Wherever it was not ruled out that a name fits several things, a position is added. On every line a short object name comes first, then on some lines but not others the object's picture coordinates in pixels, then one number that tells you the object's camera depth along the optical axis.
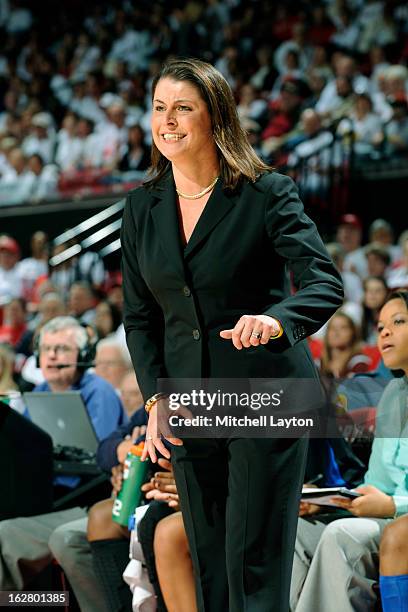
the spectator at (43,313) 15.37
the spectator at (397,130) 16.56
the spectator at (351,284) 14.00
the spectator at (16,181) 22.98
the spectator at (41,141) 24.17
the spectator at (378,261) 13.66
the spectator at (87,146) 22.67
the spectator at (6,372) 10.08
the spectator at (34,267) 20.16
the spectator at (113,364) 11.16
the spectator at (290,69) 20.33
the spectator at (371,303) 12.27
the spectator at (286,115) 18.78
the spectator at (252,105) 19.92
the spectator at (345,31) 20.33
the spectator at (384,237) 15.18
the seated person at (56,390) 7.00
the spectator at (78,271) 18.55
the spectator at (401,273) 12.87
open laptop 7.53
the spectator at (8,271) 20.06
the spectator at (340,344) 10.15
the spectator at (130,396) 9.01
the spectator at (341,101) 17.56
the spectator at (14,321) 17.44
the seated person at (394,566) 5.29
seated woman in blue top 5.73
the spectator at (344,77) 18.20
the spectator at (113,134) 22.22
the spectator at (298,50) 20.77
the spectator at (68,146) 23.23
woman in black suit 4.06
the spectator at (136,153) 21.05
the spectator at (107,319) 14.91
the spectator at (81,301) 16.53
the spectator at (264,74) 21.14
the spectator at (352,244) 14.77
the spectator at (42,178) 22.45
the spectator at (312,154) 16.94
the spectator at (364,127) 17.02
